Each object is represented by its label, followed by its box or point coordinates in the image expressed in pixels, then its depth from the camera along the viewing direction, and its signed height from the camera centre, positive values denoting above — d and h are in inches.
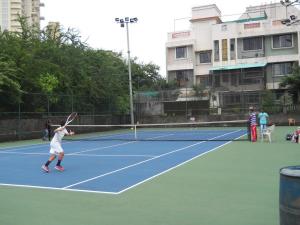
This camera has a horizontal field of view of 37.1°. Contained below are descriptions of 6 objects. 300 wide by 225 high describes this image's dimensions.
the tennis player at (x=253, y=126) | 834.8 -32.5
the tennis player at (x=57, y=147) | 479.2 -36.7
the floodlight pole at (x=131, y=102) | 1529.3 +30.2
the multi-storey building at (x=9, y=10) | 4077.3 +965.9
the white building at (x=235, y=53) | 1862.7 +256.7
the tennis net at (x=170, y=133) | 1005.6 -62.1
